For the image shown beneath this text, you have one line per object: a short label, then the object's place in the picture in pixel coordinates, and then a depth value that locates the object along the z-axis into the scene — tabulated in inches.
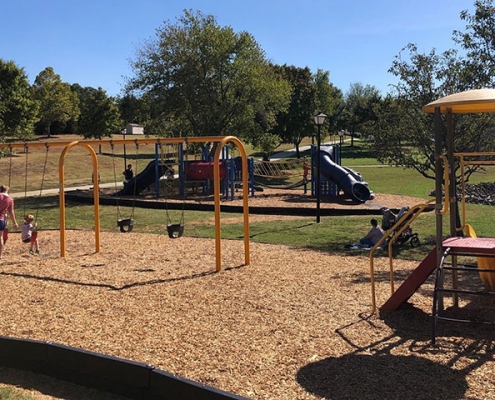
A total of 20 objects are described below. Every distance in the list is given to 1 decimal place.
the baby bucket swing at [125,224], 457.4
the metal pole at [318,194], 653.3
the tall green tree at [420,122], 479.5
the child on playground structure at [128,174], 1054.2
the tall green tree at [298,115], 2127.2
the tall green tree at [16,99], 1637.6
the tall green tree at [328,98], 3075.8
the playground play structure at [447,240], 230.0
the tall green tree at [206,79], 1097.4
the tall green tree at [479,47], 455.5
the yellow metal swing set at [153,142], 383.6
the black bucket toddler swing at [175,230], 420.2
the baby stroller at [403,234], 476.7
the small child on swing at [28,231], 433.4
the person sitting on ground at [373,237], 469.4
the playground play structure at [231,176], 903.1
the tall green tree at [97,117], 2295.8
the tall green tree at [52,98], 2472.9
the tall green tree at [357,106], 2992.9
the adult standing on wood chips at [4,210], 421.1
